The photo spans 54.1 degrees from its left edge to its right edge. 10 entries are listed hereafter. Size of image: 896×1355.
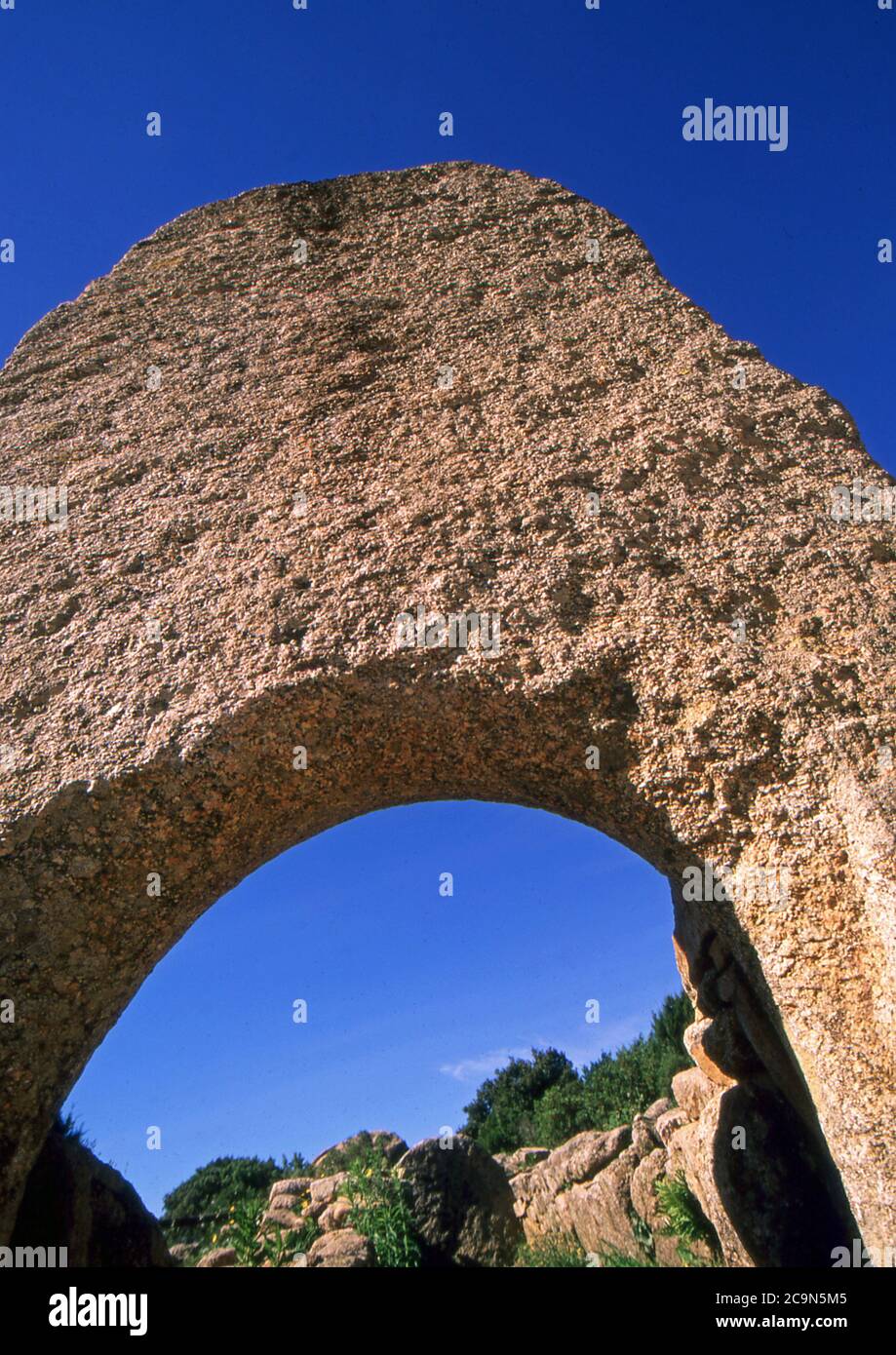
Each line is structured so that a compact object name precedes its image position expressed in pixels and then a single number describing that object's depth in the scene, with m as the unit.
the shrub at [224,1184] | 14.38
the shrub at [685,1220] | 5.53
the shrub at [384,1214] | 6.85
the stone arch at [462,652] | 2.23
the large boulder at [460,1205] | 6.95
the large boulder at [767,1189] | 3.02
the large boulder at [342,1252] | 6.53
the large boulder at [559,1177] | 8.06
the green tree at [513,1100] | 18.75
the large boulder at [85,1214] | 2.84
